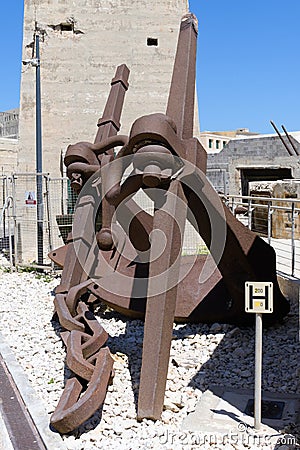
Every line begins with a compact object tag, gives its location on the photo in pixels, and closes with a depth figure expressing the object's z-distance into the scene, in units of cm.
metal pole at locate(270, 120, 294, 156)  1773
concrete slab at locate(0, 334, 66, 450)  408
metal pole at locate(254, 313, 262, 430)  411
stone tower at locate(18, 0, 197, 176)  1230
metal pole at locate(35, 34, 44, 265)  1125
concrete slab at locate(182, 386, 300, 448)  407
